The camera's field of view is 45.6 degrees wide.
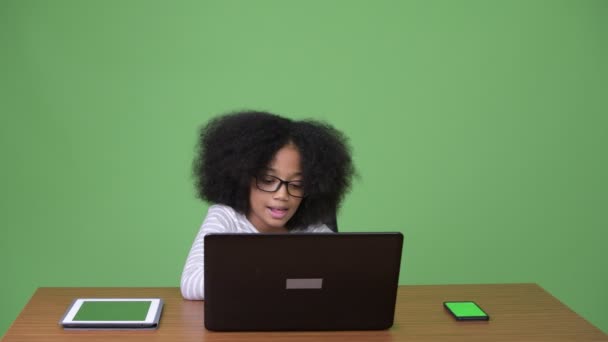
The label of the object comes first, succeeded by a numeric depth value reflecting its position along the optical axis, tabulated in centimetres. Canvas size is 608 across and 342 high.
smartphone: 189
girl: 228
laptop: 166
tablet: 177
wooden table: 173
